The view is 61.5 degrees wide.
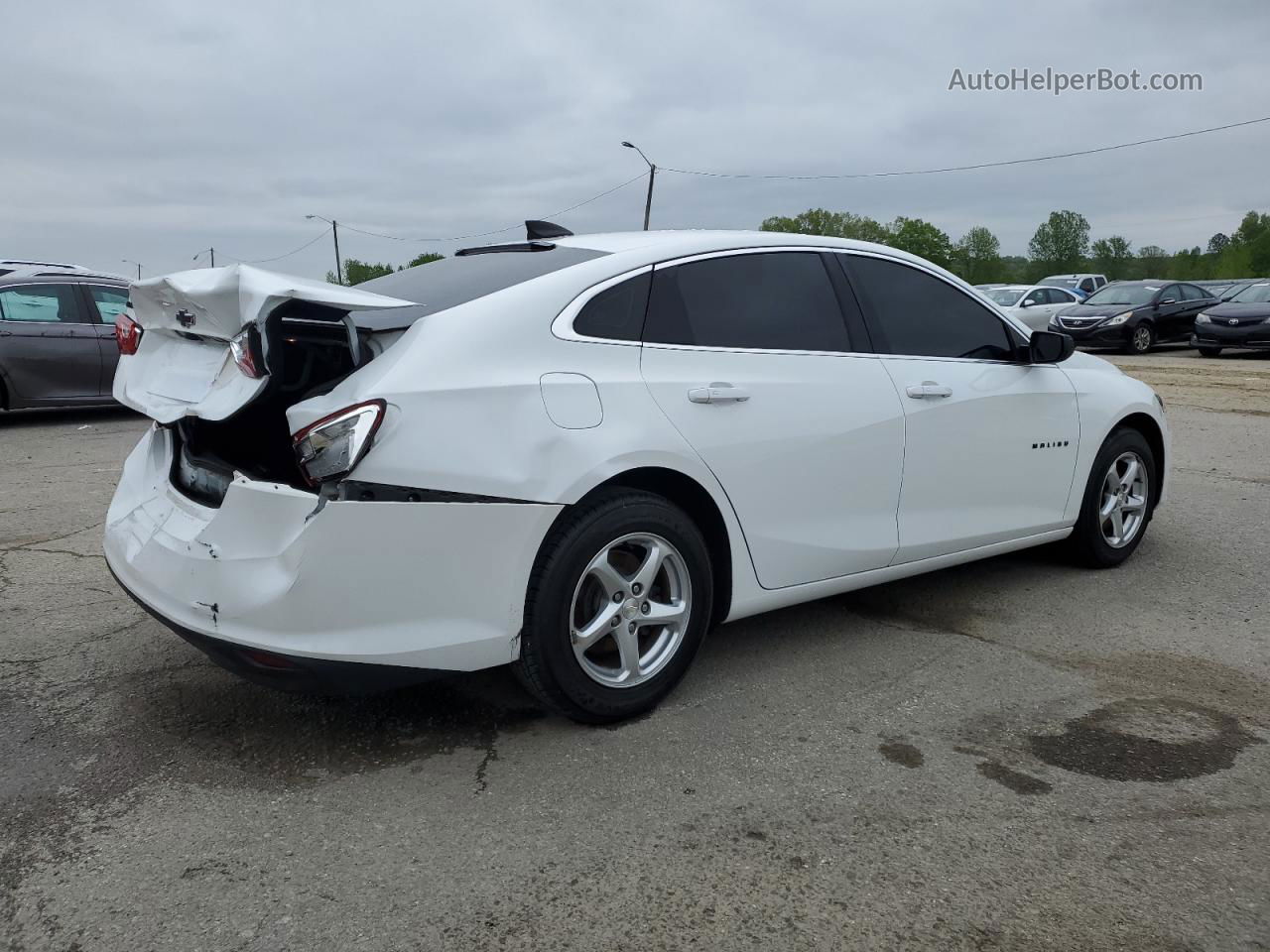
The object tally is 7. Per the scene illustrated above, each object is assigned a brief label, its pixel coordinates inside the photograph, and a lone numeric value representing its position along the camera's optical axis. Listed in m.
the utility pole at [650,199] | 41.56
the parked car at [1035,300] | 23.28
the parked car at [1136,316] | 21.39
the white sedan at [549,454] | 2.89
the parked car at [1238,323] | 19.31
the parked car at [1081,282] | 31.59
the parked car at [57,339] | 11.04
